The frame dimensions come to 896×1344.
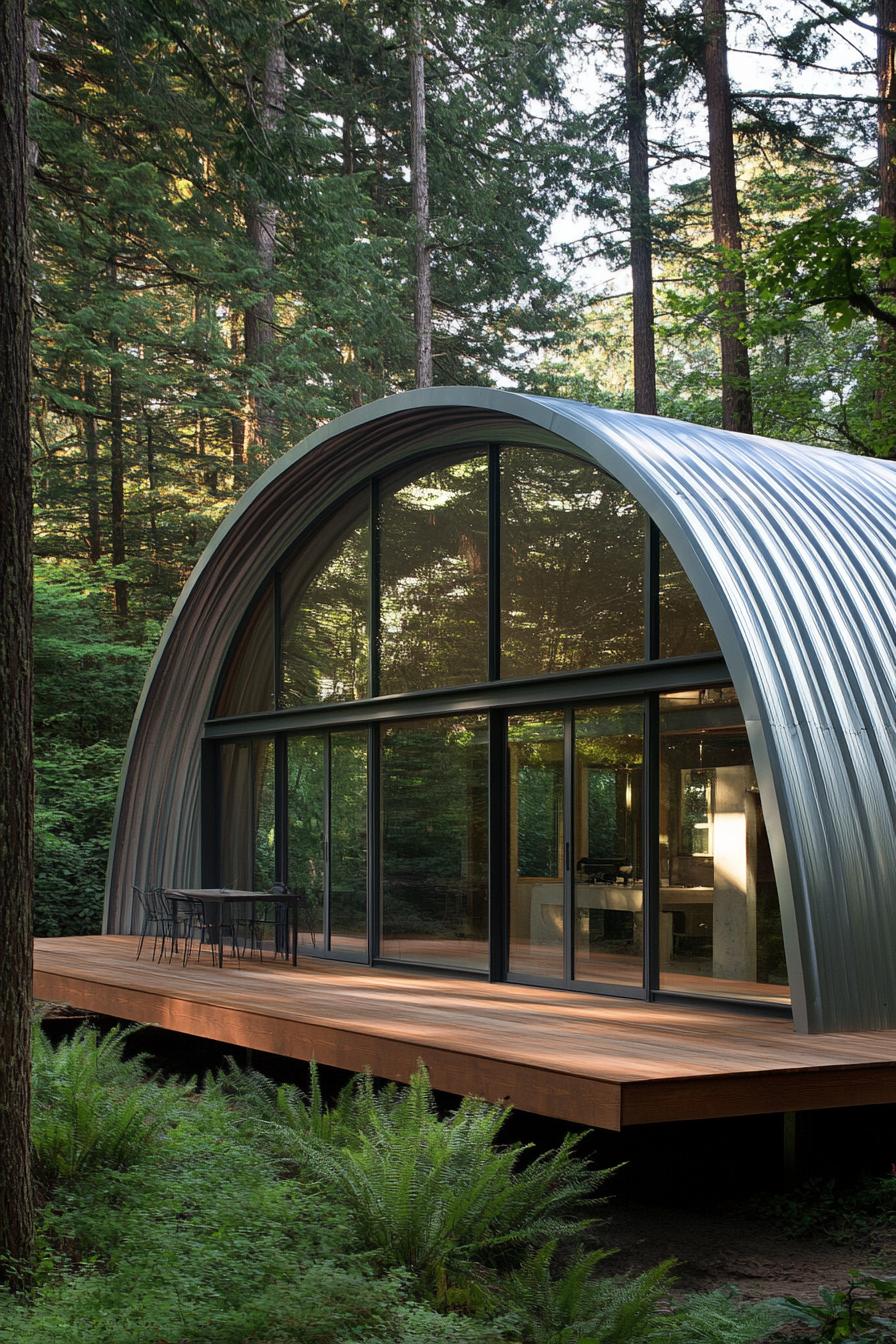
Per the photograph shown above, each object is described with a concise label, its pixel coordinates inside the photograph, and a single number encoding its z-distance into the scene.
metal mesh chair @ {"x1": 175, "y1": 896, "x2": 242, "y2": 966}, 12.63
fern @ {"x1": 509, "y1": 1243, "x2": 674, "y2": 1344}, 4.62
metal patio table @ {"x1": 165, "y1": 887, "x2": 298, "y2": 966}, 11.93
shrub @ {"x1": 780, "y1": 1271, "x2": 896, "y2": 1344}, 4.08
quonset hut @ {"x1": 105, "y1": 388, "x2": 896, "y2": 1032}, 8.45
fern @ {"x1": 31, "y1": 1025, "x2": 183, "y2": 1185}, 5.73
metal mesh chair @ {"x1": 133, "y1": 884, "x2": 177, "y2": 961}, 13.14
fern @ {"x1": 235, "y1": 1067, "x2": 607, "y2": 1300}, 5.07
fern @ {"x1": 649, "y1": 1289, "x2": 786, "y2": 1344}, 4.67
